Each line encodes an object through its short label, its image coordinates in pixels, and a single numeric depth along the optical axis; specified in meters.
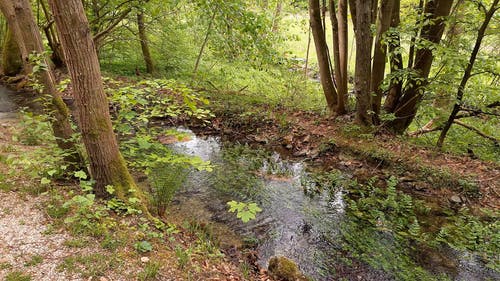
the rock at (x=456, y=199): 5.99
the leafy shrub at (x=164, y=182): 4.93
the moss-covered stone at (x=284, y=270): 4.16
